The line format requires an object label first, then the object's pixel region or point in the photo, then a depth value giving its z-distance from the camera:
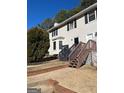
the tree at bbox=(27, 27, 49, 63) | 3.93
